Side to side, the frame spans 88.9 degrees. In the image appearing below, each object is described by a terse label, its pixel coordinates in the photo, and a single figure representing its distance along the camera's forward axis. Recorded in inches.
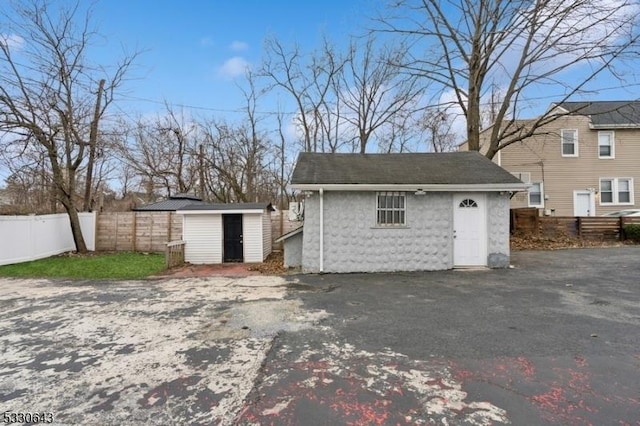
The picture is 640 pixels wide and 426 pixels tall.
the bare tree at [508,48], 514.6
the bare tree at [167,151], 882.8
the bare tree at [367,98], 819.8
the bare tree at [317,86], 829.2
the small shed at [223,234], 478.6
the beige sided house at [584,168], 721.0
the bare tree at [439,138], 753.3
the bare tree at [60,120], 469.1
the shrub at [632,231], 533.3
